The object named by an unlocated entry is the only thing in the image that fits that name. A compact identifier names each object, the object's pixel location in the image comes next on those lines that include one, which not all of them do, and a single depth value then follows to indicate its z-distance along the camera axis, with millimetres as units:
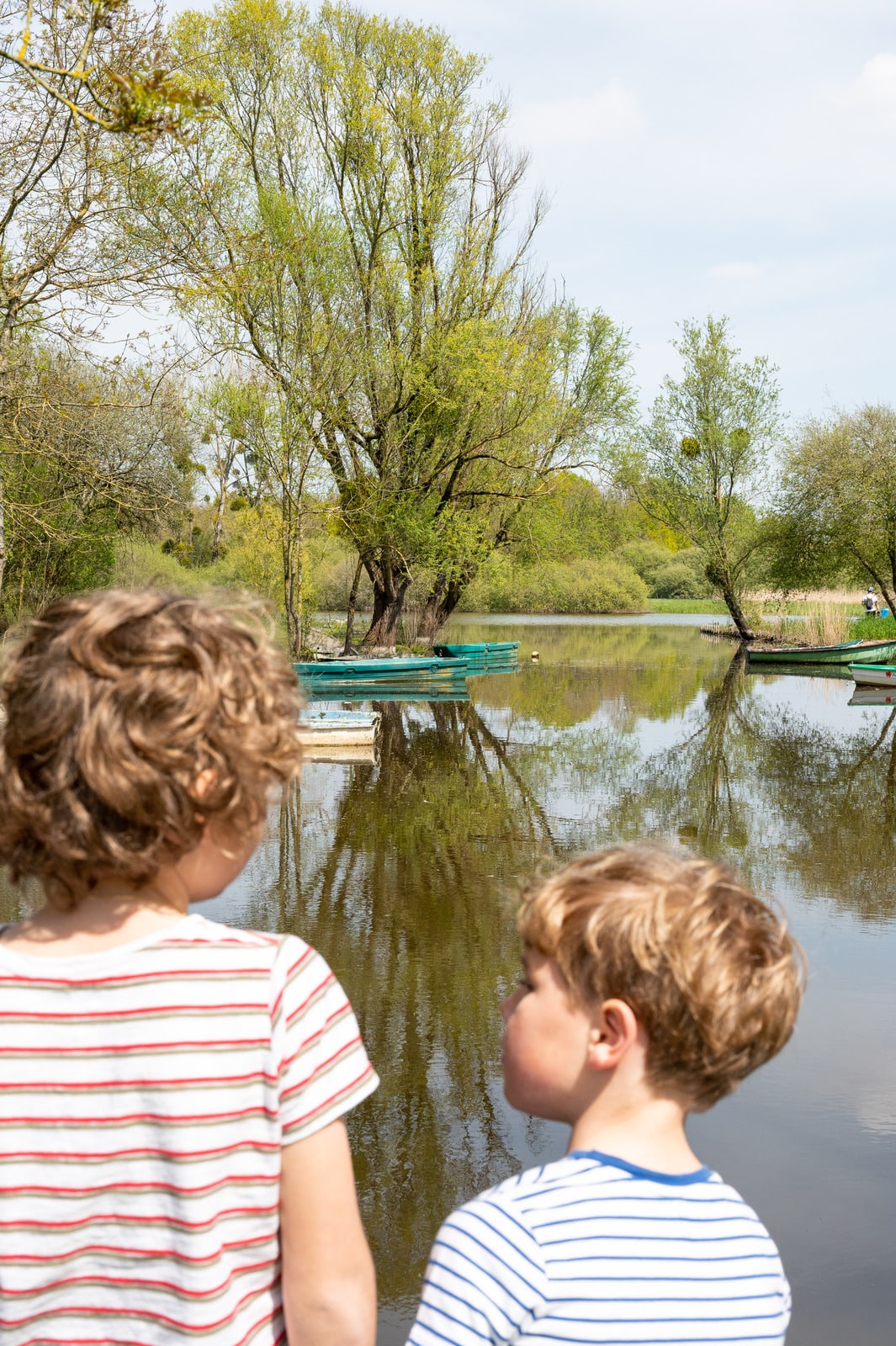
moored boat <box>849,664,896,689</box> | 21969
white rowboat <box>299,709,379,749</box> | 13227
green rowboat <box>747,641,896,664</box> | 26766
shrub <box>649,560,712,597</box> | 72625
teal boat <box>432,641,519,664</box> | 26381
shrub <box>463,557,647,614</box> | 55375
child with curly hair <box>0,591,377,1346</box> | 1130
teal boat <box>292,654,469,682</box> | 21062
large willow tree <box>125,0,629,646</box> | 22750
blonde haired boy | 1136
